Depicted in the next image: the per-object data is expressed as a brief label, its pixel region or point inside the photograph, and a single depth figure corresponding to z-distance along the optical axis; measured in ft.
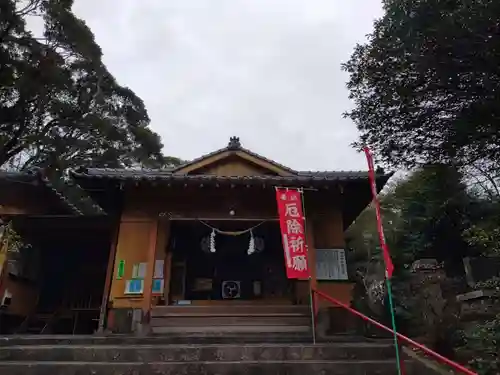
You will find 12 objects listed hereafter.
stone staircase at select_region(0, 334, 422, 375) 20.75
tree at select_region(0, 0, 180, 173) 56.70
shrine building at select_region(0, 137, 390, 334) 32.60
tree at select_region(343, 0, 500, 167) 29.32
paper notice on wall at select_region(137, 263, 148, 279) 33.42
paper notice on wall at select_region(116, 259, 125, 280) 33.53
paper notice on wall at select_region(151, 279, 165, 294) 33.78
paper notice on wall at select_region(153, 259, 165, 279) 34.22
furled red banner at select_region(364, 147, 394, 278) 18.63
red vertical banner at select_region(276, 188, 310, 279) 28.30
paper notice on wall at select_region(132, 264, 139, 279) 33.53
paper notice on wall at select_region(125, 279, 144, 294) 32.68
